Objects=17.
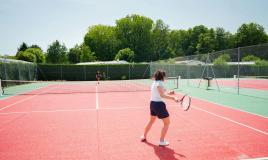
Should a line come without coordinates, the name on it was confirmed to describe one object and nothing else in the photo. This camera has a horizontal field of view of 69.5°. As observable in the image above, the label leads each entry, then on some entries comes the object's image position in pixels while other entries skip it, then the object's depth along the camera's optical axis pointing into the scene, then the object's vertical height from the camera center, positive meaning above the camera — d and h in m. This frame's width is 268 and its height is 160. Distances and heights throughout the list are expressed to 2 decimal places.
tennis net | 14.52 -1.26
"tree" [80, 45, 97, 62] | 55.33 +5.69
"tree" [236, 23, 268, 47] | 60.40 +12.09
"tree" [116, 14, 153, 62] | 60.17 +12.80
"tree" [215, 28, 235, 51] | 64.75 +11.56
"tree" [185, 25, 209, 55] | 68.33 +13.31
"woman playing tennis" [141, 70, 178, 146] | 4.33 -0.59
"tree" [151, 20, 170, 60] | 63.99 +11.49
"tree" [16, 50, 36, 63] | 37.58 +3.60
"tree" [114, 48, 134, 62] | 45.14 +4.55
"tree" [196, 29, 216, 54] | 62.28 +10.07
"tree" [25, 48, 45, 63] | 51.68 +5.47
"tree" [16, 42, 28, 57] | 64.04 +9.39
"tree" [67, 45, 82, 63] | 65.81 +7.05
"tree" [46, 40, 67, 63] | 52.95 +6.06
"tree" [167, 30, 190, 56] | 68.87 +11.98
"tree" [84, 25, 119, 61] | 60.26 +10.21
